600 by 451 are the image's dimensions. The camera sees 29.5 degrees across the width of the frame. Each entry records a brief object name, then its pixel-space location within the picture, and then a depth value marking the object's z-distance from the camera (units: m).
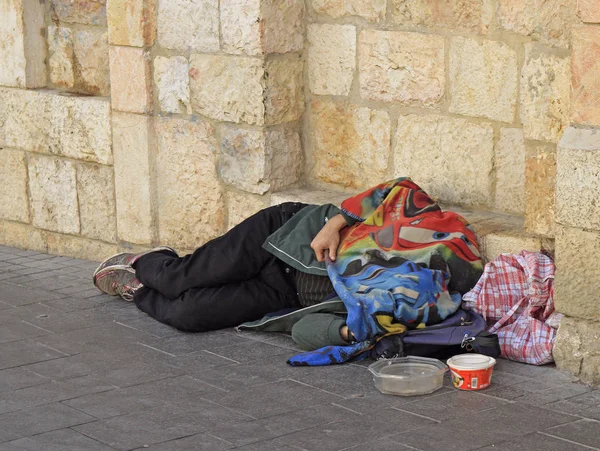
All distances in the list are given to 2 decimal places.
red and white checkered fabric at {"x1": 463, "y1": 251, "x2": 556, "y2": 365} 4.61
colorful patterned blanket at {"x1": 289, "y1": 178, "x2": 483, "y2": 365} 4.69
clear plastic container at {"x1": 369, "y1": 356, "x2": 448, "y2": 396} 4.29
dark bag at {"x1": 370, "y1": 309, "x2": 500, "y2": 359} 4.57
